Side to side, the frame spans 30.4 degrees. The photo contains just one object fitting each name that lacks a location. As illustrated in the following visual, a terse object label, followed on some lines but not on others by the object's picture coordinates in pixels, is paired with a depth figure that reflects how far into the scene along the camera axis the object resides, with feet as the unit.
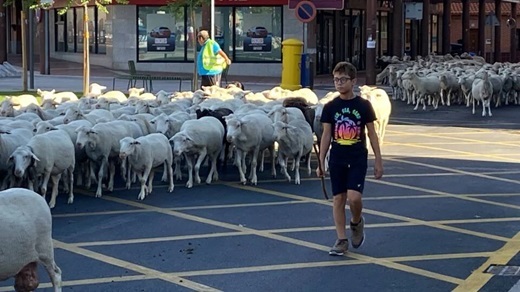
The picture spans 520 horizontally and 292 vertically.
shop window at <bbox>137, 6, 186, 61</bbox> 129.59
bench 84.28
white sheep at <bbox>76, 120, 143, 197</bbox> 39.37
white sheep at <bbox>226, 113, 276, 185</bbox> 42.01
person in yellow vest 63.82
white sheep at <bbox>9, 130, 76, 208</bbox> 34.78
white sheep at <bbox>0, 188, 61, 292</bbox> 21.85
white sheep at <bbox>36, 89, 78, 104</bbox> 55.17
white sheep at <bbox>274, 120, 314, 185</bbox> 42.34
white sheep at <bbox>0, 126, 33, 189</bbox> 36.37
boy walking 28.55
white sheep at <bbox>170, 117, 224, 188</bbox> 41.24
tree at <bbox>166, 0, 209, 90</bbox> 101.63
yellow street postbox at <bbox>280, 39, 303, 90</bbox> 82.07
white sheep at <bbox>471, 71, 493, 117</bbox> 76.84
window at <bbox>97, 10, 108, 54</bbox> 137.80
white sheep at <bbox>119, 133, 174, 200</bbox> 38.68
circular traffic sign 76.13
